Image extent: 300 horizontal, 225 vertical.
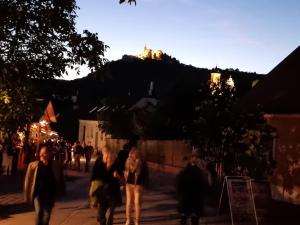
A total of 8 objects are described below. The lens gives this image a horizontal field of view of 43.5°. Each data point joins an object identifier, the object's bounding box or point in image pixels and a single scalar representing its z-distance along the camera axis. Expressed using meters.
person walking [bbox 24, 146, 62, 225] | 6.84
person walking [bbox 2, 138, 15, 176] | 16.68
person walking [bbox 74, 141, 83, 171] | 21.69
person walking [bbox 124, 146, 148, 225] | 8.37
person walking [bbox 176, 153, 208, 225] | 8.02
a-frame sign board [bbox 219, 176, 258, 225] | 8.59
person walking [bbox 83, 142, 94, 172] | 21.76
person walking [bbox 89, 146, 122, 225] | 7.88
